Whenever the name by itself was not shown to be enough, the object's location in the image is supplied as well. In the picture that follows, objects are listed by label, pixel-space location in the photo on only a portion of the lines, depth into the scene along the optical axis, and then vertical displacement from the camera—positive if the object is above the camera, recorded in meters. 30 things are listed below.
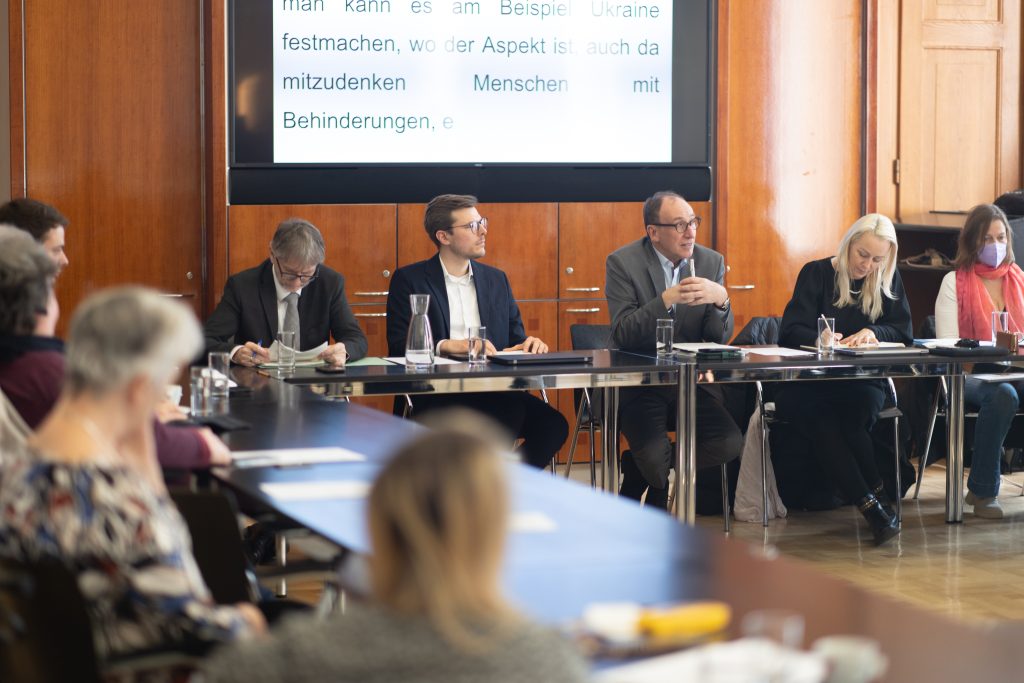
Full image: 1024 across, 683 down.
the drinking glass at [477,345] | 8.73 -0.35
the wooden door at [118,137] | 11.33 +0.56
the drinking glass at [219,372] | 6.76 -0.35
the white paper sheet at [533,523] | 4.18 -0.50
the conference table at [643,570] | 2.98 -0.50
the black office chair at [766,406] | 9.89 -0.66
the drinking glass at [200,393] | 6.37 -0.39
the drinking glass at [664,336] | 8.90 -0.32
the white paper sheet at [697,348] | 8.97 -0.37
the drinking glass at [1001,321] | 9.66 -0.28
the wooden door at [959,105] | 13.71 +0.88
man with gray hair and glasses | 8.82 -0.21
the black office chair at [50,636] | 3.16 -0.53
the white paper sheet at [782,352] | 9.13 -0.40
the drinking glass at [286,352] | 8.25 -0.36
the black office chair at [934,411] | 10.54 -0.72
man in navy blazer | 9.57 -0.22
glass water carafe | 8.53 -0.33
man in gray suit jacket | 9.26 -0.26
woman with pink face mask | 10.74 -0.16
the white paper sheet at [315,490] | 4.70 -0.49
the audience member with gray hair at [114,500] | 3.27 -0.35
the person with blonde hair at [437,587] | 2.31 -0.34
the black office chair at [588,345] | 10.11 -0.41
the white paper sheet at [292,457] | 5.34 -0.48
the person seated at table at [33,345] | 4.80 -0.20
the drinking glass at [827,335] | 9.22 -0.32
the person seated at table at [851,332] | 9.68 -0.34
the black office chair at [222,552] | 4.19 -0.55
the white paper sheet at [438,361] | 8.71 -0.41
